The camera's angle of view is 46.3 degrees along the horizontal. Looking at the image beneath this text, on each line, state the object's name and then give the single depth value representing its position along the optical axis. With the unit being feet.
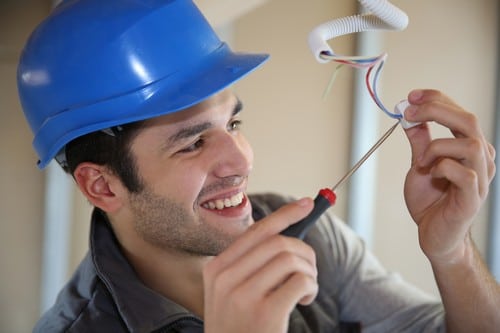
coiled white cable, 2.94
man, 3.44
